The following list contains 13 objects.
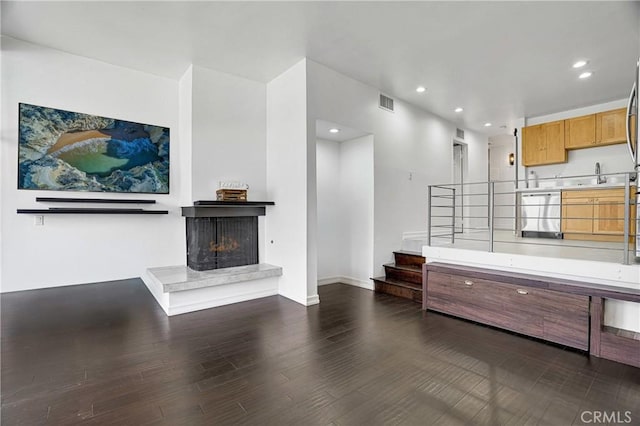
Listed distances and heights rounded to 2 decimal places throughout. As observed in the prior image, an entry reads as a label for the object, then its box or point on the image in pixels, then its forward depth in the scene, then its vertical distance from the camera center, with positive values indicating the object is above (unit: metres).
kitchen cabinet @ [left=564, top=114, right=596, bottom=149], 5.84 +1.52
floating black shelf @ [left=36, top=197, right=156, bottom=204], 3.94 +0.14
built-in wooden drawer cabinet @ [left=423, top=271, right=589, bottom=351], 2.83 -1.01
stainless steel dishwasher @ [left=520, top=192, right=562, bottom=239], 5.88 -0.07
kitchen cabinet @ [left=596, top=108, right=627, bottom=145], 5.56 +1.53
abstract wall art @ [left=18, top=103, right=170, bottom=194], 3.93 +0.80
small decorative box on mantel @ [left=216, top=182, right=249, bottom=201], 4.29 +0.27
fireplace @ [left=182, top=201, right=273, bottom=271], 4.31 -0.34
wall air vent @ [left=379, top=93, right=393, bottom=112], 5.19 +1.84
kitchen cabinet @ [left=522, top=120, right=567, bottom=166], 6.24 +1.39
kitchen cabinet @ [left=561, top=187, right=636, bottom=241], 5.25 -0.06
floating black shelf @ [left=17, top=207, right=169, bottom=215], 3.86 -0.01
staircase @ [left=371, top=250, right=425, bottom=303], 4.45 -1.05
